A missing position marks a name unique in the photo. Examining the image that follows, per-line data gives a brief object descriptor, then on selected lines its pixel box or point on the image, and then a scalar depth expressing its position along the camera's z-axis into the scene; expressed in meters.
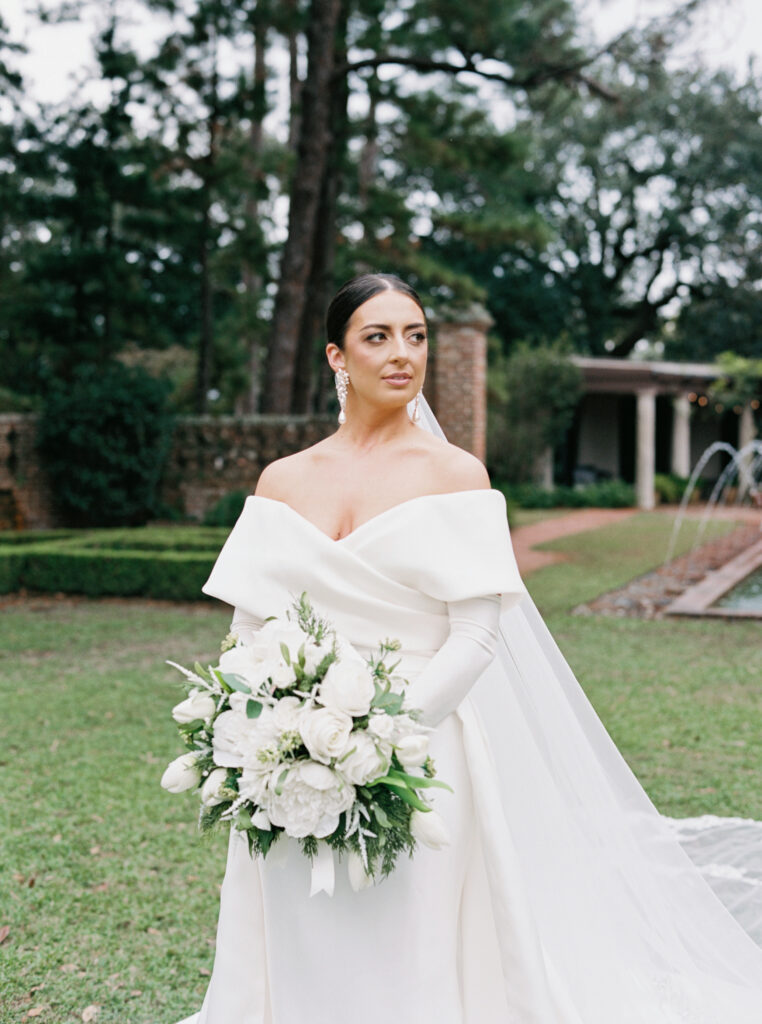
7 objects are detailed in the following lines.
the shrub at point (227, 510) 14.40
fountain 9.80
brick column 15.39
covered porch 24.83
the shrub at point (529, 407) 23.83
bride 2.13
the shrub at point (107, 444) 15.79
